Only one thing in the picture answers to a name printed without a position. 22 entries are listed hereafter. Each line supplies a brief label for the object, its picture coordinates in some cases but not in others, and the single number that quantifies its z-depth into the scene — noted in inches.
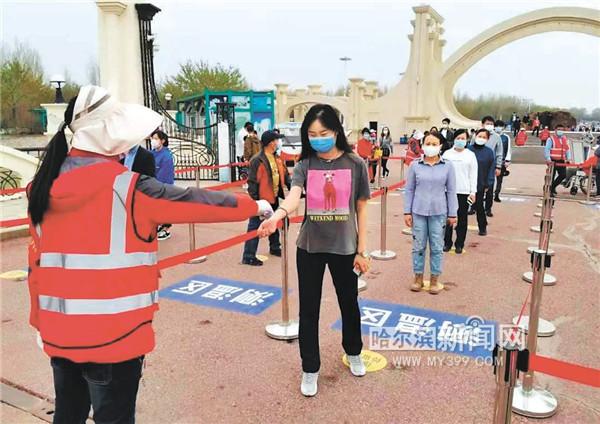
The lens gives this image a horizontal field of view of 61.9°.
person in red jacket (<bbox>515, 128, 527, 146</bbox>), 1018.7
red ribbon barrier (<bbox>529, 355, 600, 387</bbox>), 85.2
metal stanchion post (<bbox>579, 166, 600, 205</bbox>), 445.7
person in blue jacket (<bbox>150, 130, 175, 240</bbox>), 278.7
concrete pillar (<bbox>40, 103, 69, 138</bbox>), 500.2
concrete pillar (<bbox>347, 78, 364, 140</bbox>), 1510.6
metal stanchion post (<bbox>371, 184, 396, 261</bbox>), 262.4
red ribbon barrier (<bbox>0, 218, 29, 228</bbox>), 159.0
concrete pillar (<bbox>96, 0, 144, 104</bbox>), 480.4
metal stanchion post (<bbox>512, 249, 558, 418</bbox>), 123.5
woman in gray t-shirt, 126.9
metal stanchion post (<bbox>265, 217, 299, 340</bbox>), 165.3
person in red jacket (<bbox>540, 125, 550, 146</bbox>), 1116.1
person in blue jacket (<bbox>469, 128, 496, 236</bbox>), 304.5
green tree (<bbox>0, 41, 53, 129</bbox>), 1349.7
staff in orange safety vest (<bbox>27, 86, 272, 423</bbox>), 71.0
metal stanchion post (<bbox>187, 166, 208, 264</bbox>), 254.0
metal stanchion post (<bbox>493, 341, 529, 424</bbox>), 84.7
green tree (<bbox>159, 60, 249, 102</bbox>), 1720.0
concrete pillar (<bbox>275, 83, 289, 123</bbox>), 1806.1
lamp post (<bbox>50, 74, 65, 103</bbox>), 541.6
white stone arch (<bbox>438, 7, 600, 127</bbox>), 1183.6
